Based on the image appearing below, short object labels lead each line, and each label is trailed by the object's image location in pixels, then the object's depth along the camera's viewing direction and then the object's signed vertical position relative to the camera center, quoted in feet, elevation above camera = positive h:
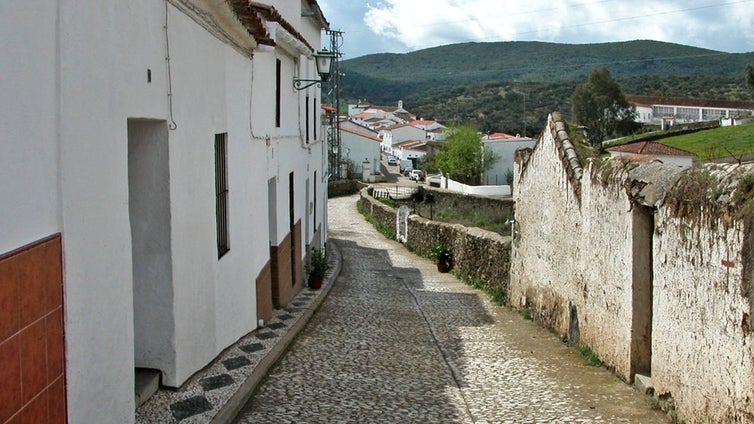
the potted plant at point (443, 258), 68.80 -7.17
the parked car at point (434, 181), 226.58 -2.05
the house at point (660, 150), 107.25 +3.10
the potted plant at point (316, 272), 50.80 -6.14
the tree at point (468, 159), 227.40 +4.08
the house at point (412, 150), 295.07 +8.83
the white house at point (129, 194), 12.03 -0.37
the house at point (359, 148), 233.14 +7.79
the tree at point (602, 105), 242.99 +20.29
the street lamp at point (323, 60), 45.55 +6.49
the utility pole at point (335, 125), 122.21 +9.30
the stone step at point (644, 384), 24.57 -6.54
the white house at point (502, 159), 233.76 +4.03
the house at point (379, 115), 390.01 +30.83
